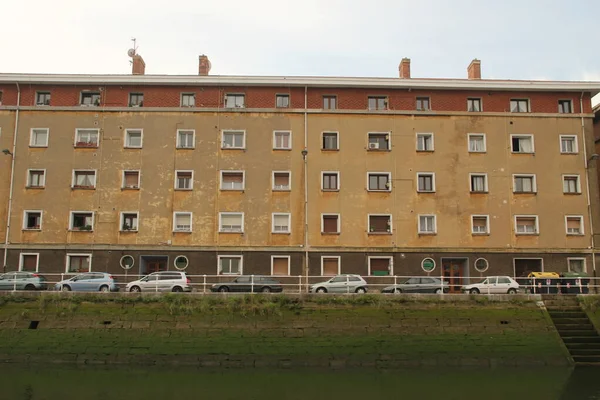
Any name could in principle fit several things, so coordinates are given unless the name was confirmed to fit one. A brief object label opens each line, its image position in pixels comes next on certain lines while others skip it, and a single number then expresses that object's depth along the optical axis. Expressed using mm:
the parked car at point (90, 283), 29609
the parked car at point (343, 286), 30219
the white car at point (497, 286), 30500
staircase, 24703
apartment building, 35031
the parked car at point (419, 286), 29781
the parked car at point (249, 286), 29906
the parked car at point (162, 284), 29891
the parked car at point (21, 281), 29391
